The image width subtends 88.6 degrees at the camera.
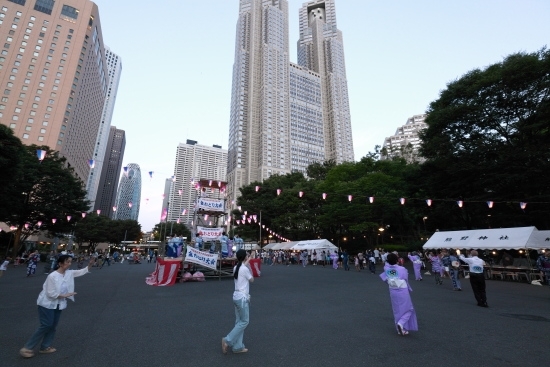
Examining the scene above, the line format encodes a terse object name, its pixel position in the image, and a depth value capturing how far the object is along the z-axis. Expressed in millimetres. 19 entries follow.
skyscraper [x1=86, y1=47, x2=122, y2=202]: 116912
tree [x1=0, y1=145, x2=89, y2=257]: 29794
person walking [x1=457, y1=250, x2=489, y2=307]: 8891
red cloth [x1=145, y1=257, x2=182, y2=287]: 14547
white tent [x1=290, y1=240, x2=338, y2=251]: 32000
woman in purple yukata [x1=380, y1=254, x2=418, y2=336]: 5789
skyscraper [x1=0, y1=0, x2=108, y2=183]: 66062
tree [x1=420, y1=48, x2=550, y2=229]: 21297
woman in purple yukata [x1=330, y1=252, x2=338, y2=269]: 27266
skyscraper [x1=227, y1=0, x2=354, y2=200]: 101438
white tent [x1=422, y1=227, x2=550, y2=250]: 16188
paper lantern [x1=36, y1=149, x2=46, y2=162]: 15492
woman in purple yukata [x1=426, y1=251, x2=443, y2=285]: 15066
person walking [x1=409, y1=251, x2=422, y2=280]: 16784
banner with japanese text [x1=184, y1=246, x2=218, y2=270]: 15789
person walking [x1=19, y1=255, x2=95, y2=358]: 4383
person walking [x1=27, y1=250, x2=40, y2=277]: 18272
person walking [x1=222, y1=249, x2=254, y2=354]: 4629
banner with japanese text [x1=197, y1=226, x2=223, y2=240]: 17328
